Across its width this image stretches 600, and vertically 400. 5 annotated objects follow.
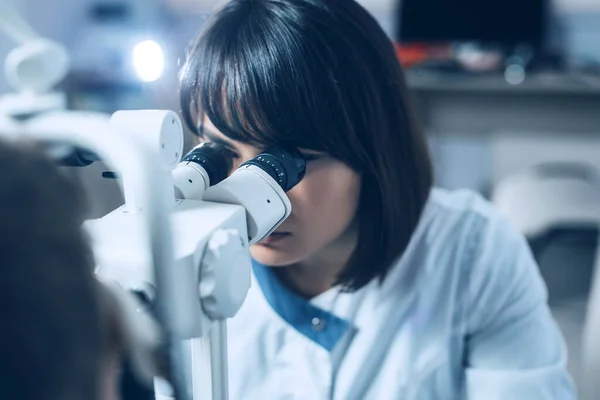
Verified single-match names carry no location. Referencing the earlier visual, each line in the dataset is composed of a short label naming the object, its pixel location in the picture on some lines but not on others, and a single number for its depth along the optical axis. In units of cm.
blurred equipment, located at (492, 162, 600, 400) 159
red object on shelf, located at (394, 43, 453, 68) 292
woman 85
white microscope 36
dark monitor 281
